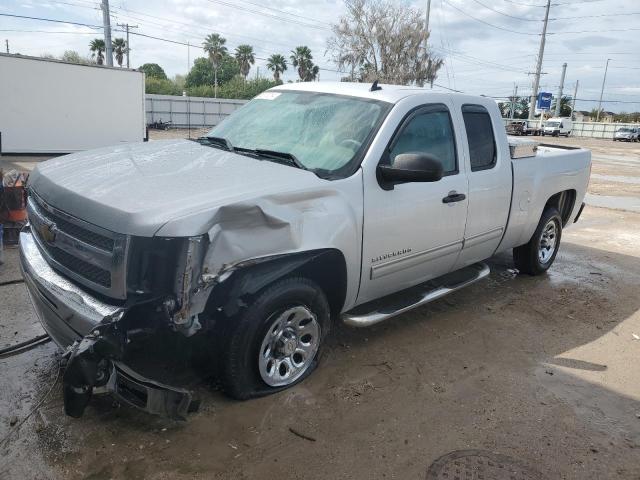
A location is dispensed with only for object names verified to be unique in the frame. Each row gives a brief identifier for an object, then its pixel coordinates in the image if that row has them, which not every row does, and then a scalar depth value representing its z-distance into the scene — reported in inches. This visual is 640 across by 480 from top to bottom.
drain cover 109.5
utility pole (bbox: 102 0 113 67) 1072.2
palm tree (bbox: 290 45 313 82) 2655.0
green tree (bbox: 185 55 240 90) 2979.8
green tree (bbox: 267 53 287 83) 2873.8
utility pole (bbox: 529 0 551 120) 2460.6
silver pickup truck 104.2
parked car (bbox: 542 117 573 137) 2214.6
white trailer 617.9
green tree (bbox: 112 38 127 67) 2662.2
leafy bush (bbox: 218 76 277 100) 2171.5
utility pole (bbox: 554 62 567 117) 2979.8
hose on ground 146.5
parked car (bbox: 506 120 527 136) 1990.7
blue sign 2500.0
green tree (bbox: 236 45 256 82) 2945.4
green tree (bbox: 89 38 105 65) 2578.7
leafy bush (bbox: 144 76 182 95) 2079.2
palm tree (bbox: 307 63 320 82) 2682.1
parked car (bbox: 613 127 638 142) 2145.7
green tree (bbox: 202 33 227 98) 2822.3
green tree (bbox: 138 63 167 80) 3233.8
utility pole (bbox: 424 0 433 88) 1523.0
